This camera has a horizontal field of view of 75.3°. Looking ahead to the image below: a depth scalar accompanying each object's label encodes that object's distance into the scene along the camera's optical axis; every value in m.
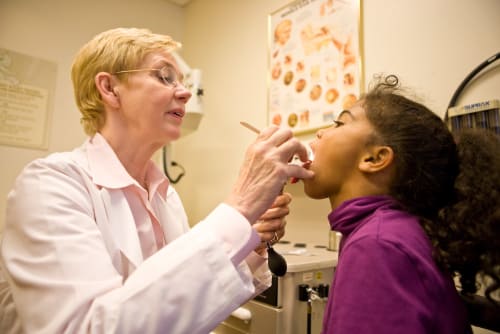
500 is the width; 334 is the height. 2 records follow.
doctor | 0.52
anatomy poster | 1.68
